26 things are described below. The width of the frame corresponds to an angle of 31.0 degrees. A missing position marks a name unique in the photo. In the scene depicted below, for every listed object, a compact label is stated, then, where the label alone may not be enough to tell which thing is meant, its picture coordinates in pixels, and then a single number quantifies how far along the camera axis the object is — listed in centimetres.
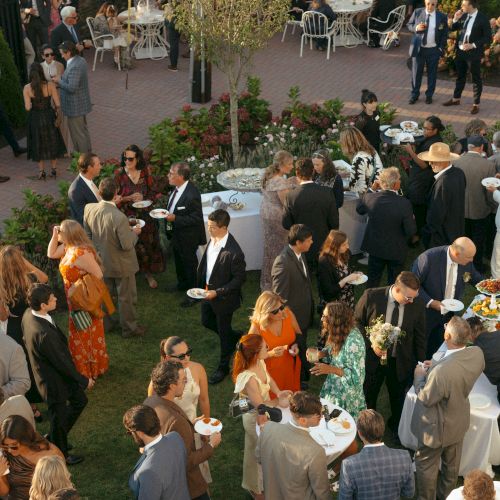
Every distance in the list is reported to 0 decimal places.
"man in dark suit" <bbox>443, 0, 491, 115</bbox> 1439
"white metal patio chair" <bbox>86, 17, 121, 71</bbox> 1698
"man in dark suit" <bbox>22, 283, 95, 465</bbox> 705
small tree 1171
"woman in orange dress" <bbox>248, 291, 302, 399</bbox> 716
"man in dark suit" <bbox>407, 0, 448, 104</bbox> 1459
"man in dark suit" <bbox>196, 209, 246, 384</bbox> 826
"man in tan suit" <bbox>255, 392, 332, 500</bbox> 572
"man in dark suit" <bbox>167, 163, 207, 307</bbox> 948
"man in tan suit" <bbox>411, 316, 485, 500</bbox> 655
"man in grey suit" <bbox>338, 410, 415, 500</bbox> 575
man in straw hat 947
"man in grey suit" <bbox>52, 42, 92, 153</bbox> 1255
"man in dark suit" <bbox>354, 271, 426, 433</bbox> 731
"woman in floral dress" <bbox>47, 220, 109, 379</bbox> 813
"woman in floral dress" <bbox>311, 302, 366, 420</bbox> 700
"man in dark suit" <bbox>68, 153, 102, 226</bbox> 931
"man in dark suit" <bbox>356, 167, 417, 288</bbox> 901
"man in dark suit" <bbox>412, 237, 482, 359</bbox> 805
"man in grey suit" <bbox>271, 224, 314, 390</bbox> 802
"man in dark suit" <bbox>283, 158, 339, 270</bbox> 914
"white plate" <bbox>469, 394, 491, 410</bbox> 728
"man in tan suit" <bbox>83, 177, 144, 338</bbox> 879
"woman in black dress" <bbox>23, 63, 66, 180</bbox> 1209
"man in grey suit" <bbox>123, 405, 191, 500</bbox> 548
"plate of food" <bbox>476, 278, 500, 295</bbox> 811
